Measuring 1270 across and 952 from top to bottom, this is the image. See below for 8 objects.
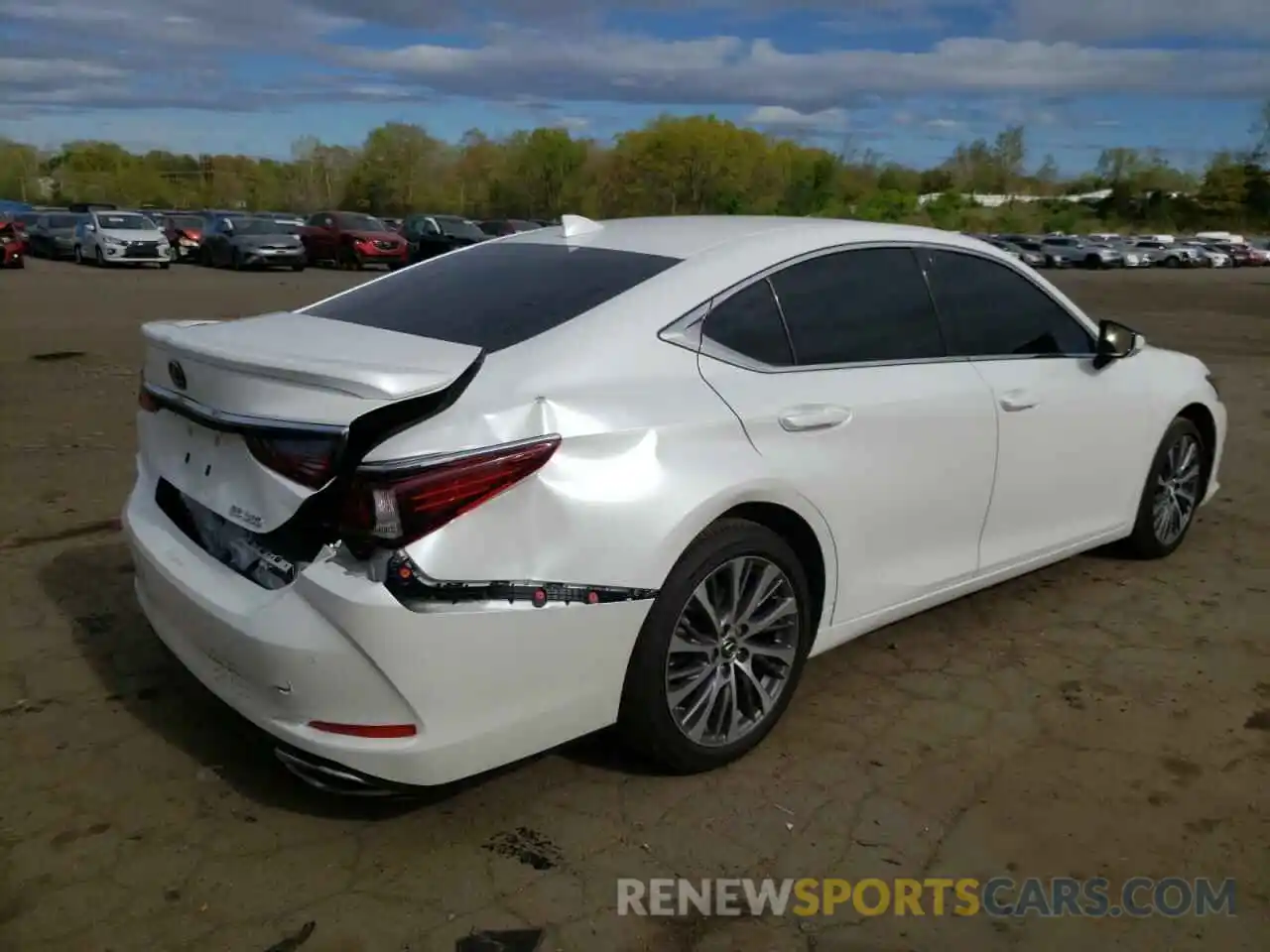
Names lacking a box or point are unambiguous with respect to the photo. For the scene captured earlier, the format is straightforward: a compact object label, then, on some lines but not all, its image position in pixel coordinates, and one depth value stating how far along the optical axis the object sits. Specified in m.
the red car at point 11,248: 27.28
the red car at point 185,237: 33.28
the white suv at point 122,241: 28.88
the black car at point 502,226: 33.38
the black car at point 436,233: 30.80
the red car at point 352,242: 30.48
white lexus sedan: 2.68
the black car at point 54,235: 31.62
